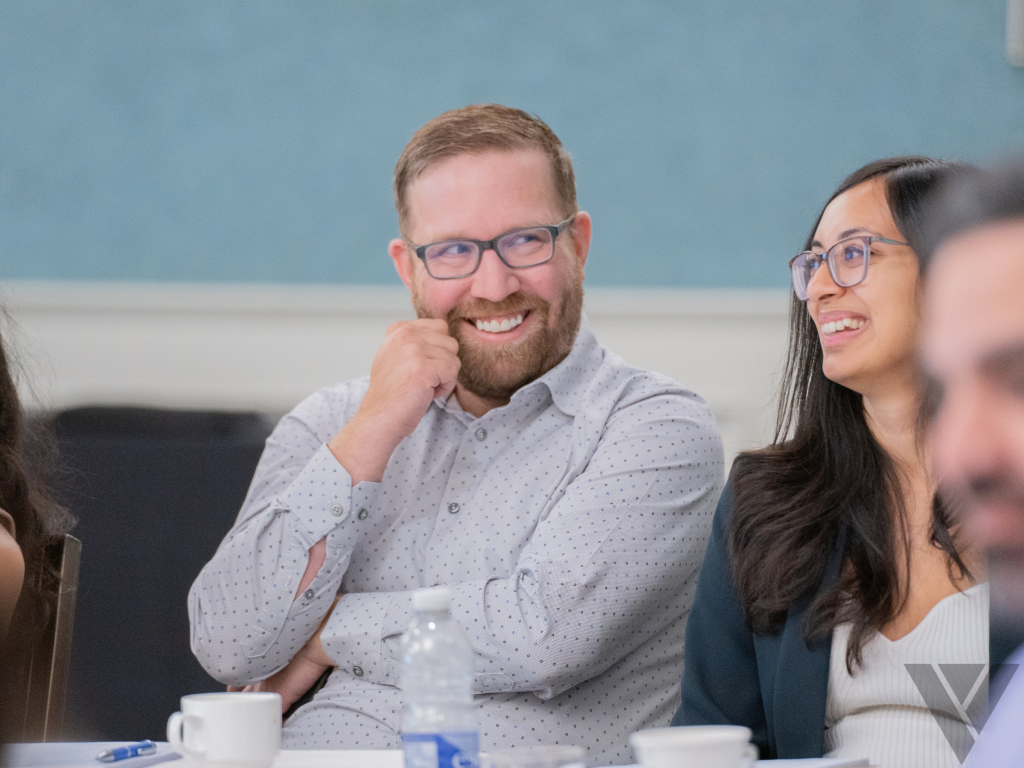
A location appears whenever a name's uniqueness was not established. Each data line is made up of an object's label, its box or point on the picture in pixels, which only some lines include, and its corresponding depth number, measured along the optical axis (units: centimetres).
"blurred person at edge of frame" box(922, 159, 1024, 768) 201
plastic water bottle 248
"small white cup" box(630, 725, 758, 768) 234
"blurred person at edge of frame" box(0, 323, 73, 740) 316
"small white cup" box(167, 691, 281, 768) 282
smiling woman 310
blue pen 292
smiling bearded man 318
